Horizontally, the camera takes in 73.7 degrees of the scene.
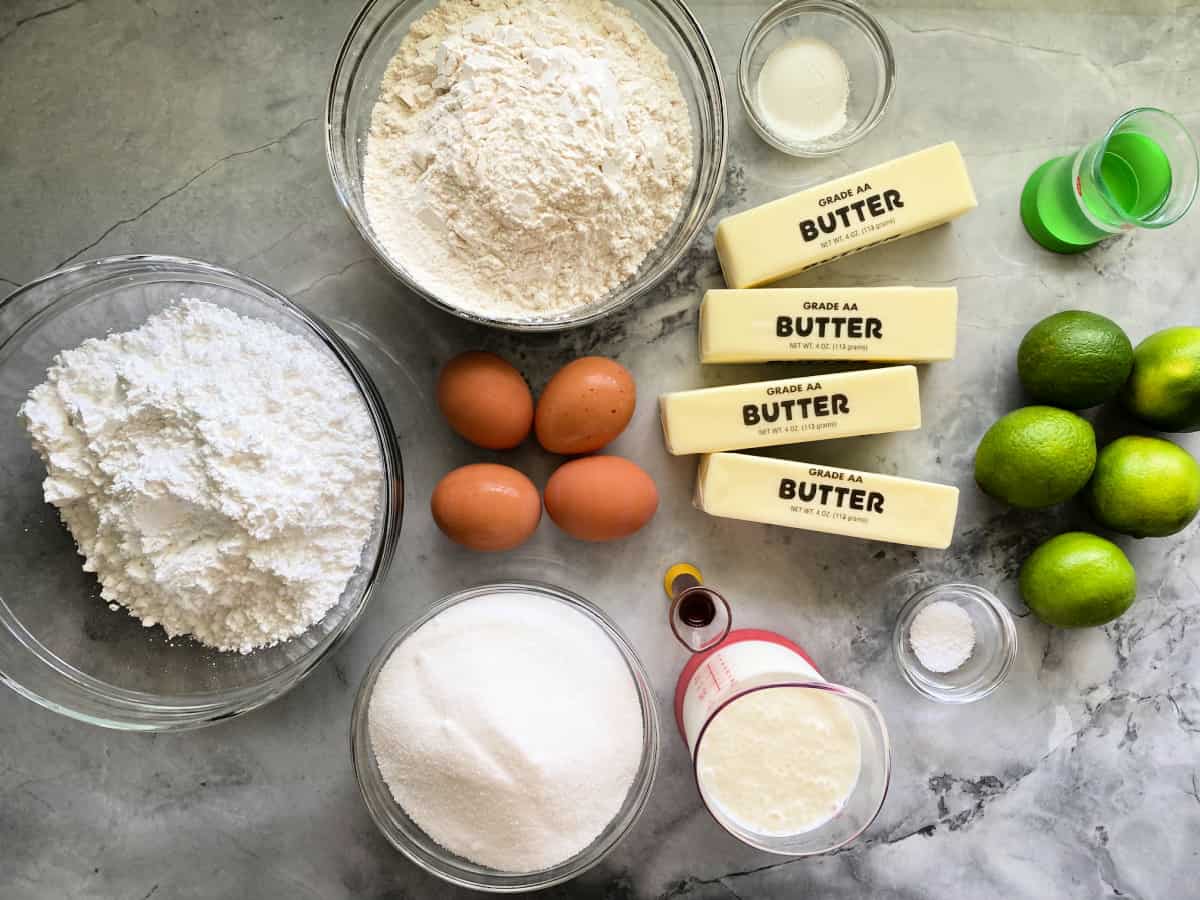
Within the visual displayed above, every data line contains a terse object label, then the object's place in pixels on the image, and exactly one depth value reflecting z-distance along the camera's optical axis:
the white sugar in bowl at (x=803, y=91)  0.41
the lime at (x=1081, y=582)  0.38
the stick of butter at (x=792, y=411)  0.38
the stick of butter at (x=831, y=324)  0.38
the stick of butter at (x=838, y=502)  0.38
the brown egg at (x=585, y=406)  0.36
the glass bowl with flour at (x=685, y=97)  0.36
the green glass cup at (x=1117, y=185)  0.38
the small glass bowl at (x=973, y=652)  0.40
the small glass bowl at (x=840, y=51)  0.40
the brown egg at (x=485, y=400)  0.36
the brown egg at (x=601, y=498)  0.36
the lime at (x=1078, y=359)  0.37
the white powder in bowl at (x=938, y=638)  0.40
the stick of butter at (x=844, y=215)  0.38
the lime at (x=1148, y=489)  0.38
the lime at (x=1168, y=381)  0.37
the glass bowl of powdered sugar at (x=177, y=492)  0.31
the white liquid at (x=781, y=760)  0.34
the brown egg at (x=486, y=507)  0.36
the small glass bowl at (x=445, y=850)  0.36
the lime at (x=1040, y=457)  0.37
